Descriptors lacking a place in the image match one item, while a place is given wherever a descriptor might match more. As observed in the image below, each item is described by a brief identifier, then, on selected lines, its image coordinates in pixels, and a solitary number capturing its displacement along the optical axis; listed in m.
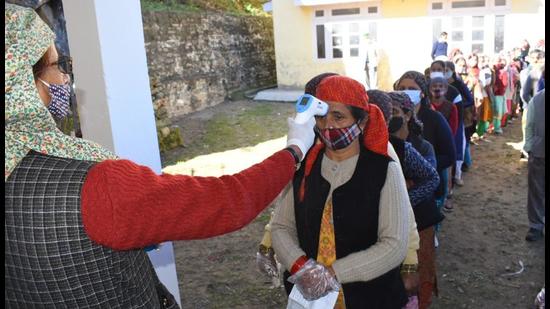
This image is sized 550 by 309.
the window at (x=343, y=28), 13.34
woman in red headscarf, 1.95
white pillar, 2.46
